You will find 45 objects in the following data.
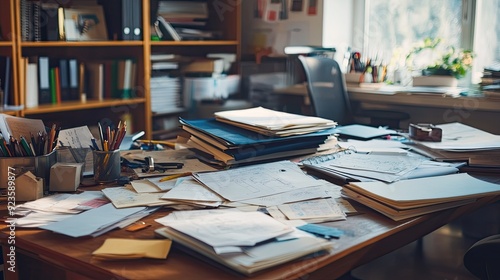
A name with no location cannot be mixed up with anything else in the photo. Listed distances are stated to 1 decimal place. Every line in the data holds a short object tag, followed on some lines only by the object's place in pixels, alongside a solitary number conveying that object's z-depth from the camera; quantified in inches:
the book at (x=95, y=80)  141.4
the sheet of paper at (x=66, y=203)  54.6
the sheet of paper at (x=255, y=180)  58.9
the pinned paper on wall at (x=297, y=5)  158.4
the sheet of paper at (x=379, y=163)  67.9
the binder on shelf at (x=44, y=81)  129.2
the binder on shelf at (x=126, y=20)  139.0
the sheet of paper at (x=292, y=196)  56.3
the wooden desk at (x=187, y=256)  41.9
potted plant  140.8
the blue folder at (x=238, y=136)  70.4
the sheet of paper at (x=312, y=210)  53.1
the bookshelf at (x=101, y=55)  121.7
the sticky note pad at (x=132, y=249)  43.7
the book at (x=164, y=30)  150.0
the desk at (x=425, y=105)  127.2
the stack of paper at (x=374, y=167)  65.5
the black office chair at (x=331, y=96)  134.3
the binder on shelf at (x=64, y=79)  134.4
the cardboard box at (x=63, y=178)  60.3
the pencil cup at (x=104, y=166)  64.2
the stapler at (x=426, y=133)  81.0
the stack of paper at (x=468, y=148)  73.2
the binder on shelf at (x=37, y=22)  125.3
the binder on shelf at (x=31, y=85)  125.6
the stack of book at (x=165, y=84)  149.9
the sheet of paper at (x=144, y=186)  60.1
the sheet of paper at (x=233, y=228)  44.6
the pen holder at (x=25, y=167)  59.4
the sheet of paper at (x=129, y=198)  55.8
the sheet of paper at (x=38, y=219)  51.1
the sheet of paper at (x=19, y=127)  62.1
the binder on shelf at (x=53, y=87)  132.7
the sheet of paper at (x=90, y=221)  48.7
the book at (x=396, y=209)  54.0
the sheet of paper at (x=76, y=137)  67.8
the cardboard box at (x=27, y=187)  57.5
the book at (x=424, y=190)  55.4
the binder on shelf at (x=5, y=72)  119.4
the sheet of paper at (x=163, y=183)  60.7
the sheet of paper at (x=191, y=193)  56.2
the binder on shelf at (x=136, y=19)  141.1
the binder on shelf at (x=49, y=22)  127.4
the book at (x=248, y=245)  41.9
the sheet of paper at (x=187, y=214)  51.0
